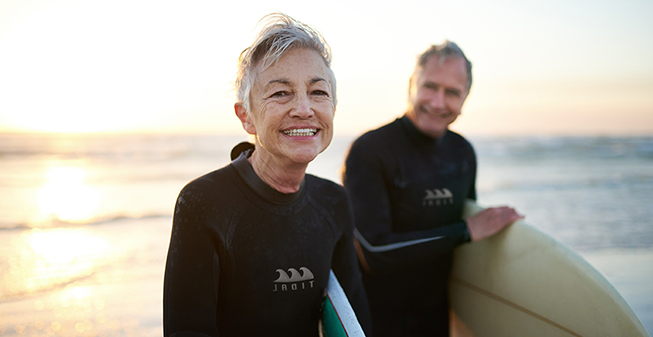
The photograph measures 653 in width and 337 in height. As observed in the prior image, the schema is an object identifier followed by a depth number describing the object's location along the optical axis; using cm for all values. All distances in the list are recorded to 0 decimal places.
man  217
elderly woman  132
